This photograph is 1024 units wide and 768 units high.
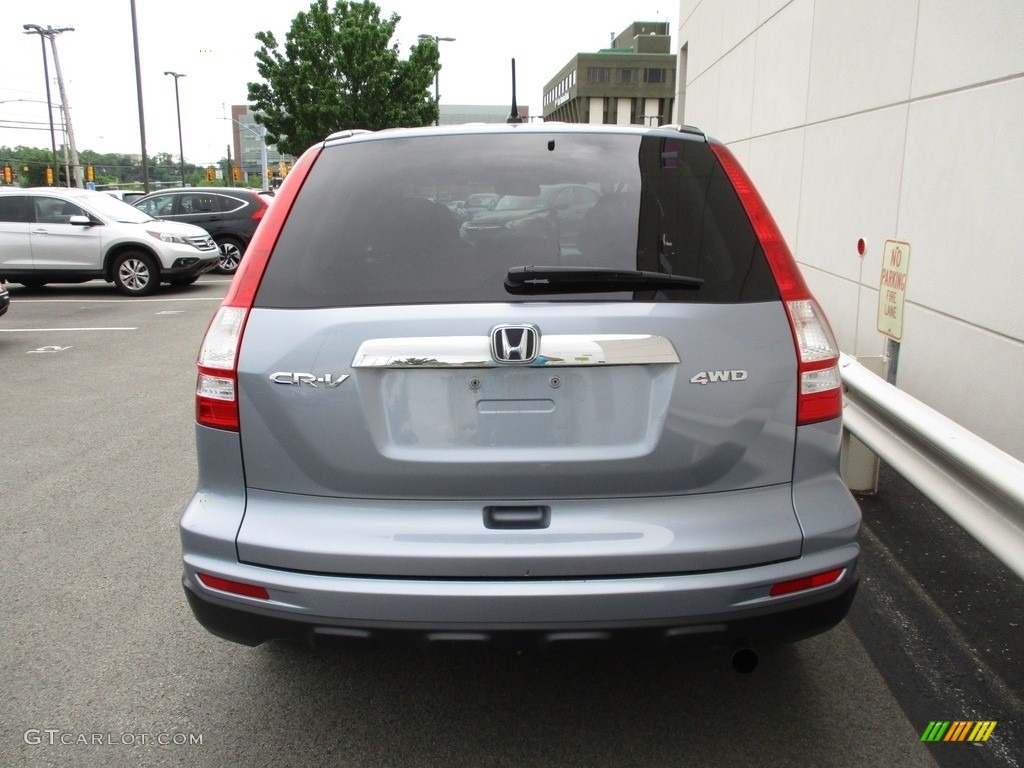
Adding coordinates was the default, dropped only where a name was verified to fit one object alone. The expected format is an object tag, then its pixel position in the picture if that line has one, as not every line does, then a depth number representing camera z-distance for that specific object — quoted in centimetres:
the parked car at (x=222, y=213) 1905
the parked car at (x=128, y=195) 2904
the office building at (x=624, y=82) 10338
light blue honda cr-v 232
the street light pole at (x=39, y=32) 4495
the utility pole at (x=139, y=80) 3056
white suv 1548
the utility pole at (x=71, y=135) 4200
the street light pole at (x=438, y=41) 4877
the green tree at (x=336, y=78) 4141
